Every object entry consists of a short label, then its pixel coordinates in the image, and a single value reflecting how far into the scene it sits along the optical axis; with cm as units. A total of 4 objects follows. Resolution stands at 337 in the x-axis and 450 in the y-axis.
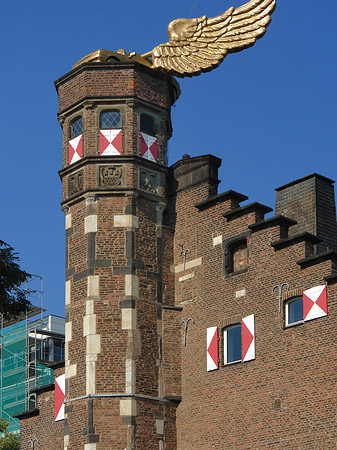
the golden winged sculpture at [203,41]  3055
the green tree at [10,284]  2519
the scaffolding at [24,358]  6109
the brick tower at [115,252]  2745
